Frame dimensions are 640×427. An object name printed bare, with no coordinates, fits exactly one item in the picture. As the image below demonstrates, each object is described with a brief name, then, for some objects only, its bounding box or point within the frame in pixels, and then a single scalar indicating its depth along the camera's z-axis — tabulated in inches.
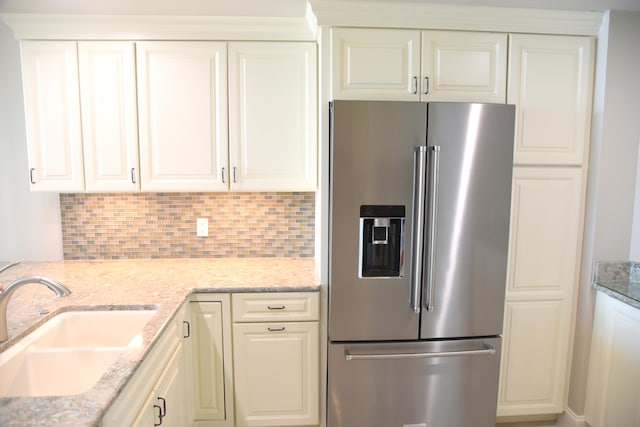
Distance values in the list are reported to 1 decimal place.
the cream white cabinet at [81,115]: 82.7
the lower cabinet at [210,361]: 77.9
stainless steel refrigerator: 71.8
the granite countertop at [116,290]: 39.5
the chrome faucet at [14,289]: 49.6
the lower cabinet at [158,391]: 46.1
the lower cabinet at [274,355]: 78.5
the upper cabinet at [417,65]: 75.2
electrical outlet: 98.7
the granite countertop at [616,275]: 80.9
